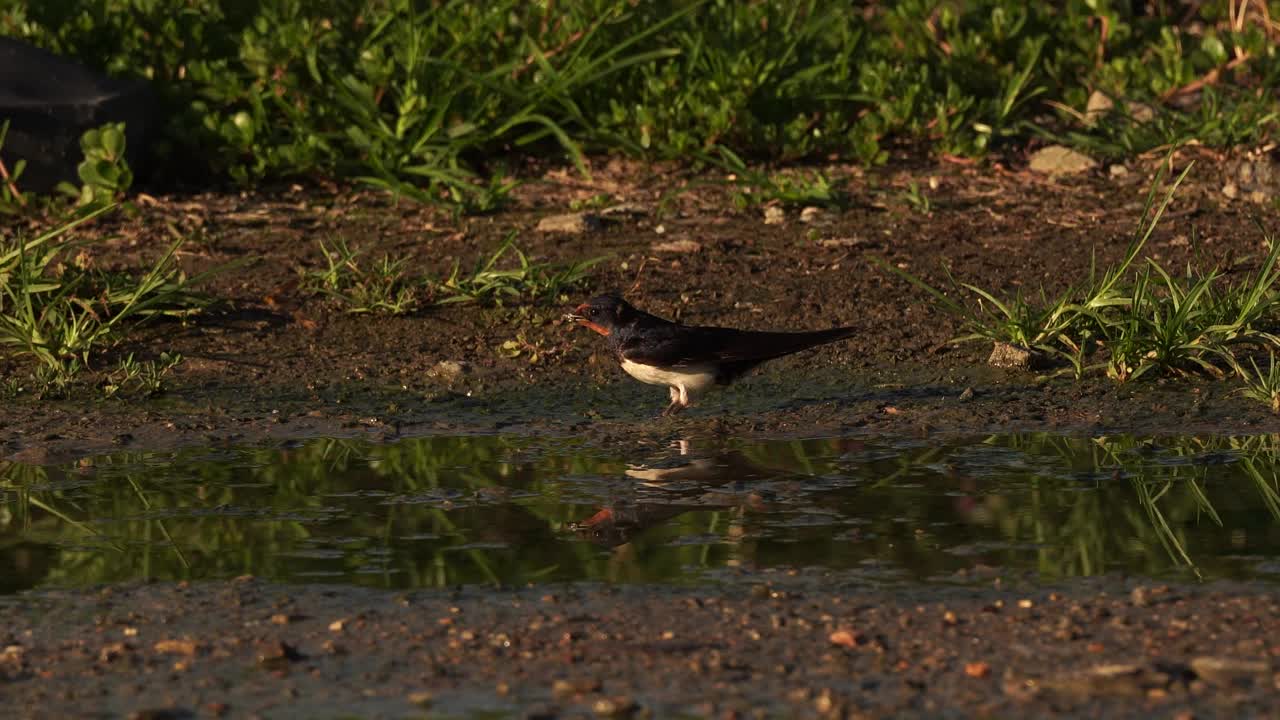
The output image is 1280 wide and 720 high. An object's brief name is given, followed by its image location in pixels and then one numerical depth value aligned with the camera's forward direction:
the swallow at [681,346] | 13.70
